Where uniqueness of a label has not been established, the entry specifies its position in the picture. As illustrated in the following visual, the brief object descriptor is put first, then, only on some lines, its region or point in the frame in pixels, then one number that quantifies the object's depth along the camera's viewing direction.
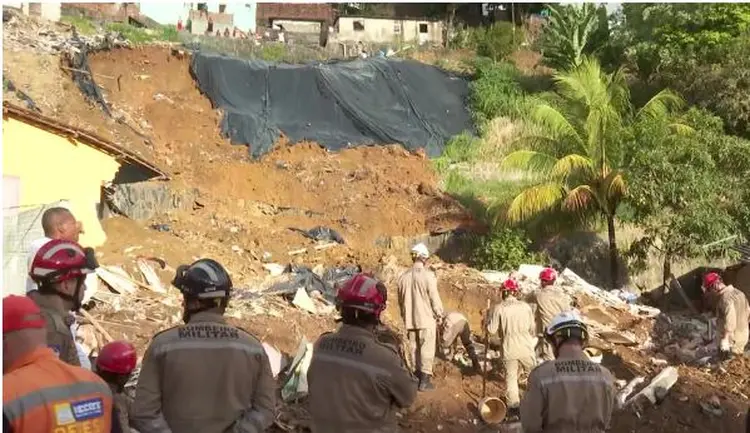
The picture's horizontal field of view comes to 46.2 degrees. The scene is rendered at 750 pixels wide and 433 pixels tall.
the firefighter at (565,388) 4.47
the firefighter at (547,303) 10.31
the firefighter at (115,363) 4.52
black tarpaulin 24.72
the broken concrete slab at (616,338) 13.57
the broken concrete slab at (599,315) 14.49
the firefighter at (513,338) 9.86
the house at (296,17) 46.41
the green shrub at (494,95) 29.25
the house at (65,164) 15.09
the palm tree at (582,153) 16.38
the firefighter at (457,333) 11.21
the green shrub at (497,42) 36.12
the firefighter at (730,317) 11.23
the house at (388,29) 41.16
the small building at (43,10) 29.88
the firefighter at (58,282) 3.87
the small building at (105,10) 34.00
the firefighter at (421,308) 10.27
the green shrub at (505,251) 17.41
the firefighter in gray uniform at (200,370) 3.86
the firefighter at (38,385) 2.91
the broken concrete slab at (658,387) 10.45
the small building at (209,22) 40.72
